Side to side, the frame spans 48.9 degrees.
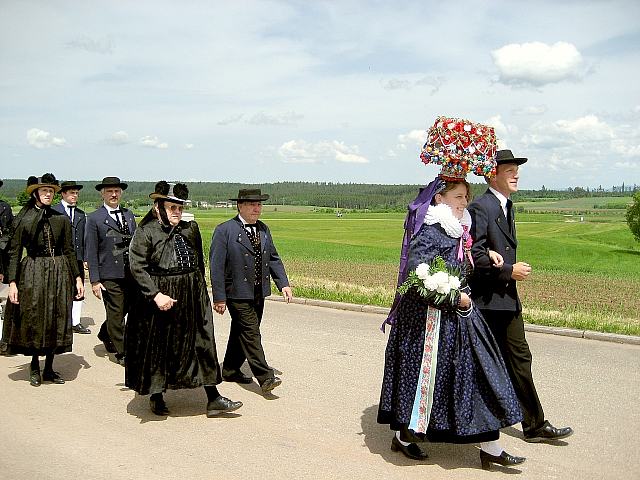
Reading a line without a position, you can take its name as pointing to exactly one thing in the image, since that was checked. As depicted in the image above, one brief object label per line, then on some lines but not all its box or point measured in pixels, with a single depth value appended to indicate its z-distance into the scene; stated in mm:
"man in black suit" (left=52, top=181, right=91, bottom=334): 9755
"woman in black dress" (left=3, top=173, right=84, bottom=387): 7309
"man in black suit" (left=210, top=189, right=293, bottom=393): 6887
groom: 5586
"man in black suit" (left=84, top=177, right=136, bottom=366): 8328
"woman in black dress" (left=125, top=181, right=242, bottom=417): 6211
